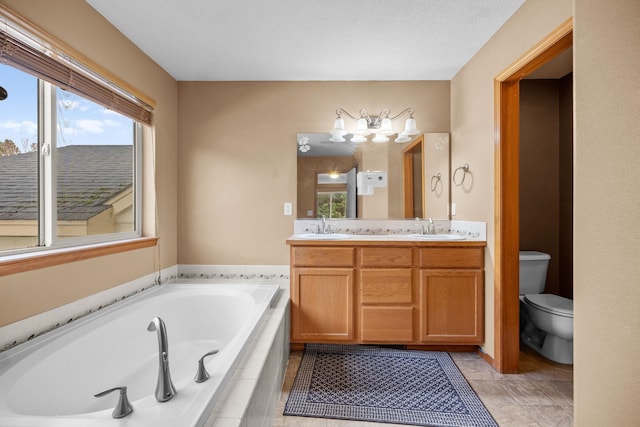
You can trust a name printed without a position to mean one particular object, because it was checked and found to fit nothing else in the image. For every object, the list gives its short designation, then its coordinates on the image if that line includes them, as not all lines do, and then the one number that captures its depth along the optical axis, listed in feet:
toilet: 7.09
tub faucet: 3.30
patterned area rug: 5.56
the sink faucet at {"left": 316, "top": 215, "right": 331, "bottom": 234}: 9.49
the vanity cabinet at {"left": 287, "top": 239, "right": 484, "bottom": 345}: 7.73
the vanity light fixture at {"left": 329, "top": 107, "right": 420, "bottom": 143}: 9.22
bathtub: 3.17
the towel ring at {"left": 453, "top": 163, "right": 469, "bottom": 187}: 8.58
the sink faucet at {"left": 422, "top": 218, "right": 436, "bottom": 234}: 9.41
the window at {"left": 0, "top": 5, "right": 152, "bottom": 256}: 4.88
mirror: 9.62
